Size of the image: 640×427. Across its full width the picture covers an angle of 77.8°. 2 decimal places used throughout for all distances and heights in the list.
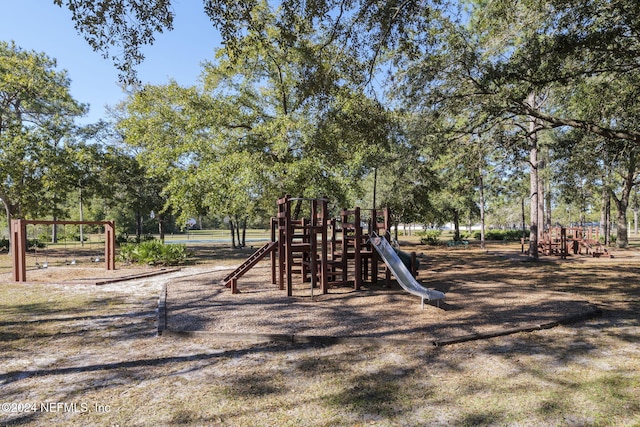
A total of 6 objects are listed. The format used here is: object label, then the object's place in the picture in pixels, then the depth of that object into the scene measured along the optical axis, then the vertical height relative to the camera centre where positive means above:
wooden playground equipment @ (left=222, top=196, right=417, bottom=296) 9.04 -0.70
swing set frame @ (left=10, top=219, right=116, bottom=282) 11.90 -0.61
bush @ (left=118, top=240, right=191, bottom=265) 16.16 -1.23
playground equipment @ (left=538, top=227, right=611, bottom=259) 19.62 -1.29
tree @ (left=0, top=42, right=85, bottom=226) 19.88 +4.88
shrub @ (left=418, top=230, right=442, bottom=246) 32.66 -1.72
